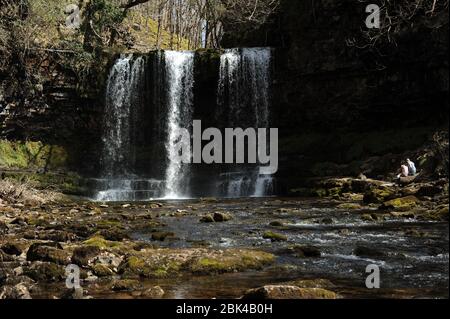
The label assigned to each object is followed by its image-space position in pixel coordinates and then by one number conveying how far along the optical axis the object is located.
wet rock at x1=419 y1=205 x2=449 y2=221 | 15.30
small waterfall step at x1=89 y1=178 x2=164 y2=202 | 31.05
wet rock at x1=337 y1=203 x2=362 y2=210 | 20.01
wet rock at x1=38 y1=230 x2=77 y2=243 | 12.45
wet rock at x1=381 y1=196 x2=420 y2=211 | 18.13
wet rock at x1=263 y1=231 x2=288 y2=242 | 12.57
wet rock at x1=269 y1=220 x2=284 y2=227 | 15.44
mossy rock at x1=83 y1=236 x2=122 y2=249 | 11.01
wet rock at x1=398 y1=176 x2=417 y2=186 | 23.17
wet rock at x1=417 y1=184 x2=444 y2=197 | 19.39
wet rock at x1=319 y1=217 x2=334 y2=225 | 15.82
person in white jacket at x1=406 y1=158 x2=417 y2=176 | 24.89
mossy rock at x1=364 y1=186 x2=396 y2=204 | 20.80
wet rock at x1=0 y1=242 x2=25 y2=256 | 10.77
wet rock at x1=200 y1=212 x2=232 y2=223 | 16.72
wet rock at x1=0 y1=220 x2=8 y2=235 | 13.39
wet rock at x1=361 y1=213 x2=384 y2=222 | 15.89
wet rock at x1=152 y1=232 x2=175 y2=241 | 12.93
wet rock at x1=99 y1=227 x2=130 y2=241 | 12.54
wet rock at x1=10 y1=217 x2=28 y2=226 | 15.55
